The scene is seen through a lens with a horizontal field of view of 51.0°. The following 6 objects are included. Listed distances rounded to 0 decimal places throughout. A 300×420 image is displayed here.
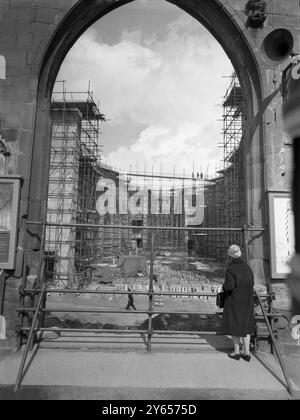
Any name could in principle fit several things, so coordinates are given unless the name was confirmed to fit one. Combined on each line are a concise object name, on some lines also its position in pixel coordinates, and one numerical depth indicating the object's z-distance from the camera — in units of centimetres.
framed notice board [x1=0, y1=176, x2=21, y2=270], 499
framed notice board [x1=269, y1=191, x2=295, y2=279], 508
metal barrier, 476
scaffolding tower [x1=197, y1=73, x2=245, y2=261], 2039
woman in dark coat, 446
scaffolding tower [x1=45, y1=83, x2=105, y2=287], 2138
